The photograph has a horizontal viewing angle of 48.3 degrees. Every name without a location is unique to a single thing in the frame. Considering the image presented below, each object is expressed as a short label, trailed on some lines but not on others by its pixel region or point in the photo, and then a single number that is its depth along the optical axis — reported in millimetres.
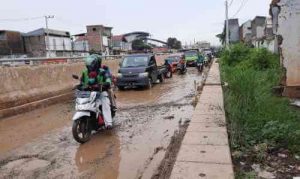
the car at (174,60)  26625
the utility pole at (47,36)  53503
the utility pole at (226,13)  43375
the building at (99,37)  63856
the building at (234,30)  81688
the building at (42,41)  54406
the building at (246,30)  63956
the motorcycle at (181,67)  25766
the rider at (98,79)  7277
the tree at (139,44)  56600
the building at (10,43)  49906
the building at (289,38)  7812
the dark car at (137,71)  15672
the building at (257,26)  52281
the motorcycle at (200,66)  27641
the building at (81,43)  62875
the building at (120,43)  73375
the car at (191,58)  33531
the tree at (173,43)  91412
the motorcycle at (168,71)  21512
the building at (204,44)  94375
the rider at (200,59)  27728
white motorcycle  6651
